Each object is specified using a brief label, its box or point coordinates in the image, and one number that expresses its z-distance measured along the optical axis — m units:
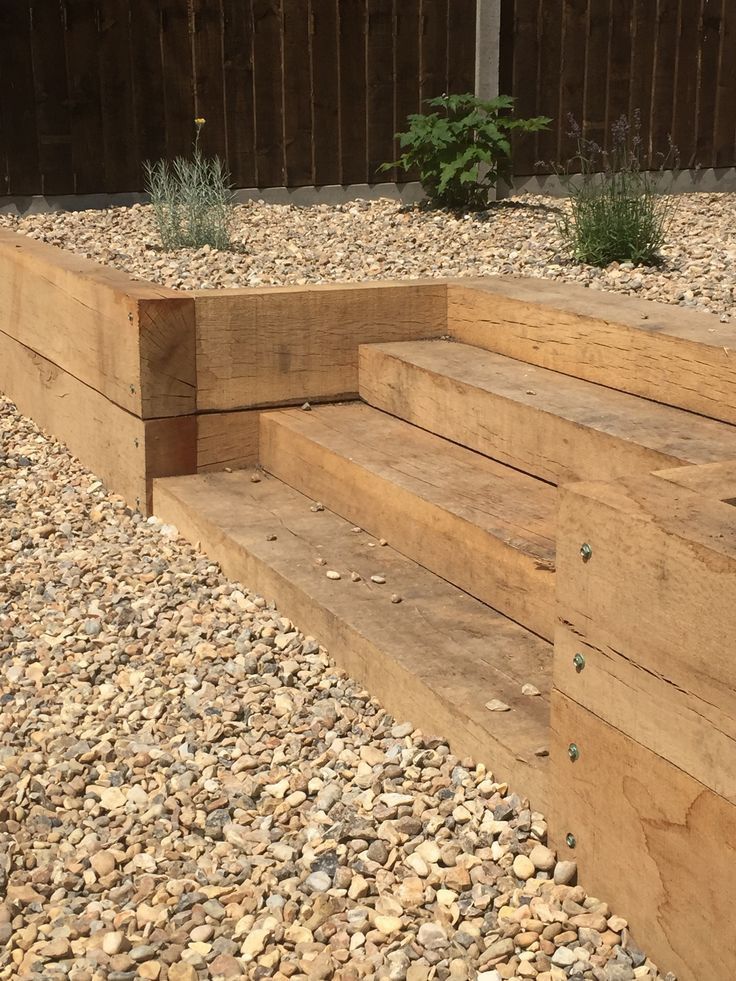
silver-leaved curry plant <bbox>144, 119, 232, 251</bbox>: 6.14
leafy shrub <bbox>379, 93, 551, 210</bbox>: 6.91
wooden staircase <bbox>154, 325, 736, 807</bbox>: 3.15
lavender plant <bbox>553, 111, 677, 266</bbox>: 5.33
